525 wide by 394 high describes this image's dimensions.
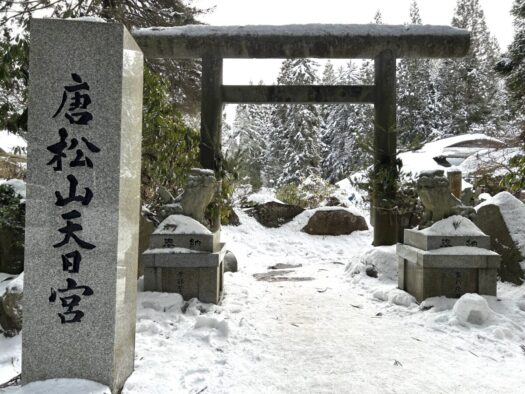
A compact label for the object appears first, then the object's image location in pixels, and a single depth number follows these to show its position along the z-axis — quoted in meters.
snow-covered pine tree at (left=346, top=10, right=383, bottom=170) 29.20
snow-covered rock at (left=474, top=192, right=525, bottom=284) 5.73
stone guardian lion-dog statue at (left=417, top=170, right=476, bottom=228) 5.50
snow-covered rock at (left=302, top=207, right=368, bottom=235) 12.17
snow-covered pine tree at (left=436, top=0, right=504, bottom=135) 28.66
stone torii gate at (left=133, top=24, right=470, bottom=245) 7.70
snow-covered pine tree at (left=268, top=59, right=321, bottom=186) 24.28
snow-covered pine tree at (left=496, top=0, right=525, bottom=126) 9.16
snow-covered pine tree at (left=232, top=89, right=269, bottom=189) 32.47
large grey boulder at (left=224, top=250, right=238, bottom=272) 7.86
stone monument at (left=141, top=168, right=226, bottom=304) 5.13
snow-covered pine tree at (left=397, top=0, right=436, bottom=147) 29.15
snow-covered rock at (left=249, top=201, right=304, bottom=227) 13.11
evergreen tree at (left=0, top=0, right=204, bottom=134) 4.75
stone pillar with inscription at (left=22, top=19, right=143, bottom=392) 2.82
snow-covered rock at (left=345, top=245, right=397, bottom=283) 6.76
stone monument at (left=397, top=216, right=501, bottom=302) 5.04
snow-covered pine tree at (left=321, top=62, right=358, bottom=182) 30.42
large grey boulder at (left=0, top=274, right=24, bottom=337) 4.51
